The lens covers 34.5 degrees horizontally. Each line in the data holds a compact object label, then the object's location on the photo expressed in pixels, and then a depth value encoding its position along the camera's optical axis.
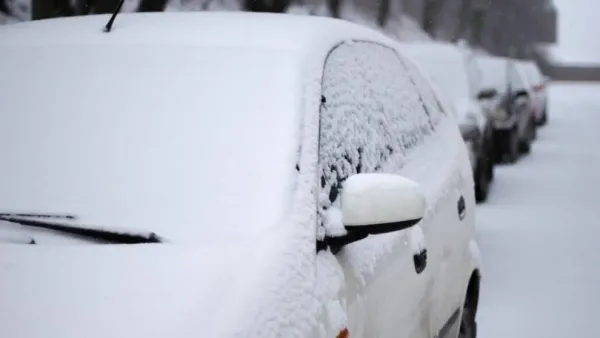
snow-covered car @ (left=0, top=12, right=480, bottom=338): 2.20
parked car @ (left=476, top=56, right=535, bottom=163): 14.05
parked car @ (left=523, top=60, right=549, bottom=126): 22.19
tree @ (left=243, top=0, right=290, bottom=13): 17.70
